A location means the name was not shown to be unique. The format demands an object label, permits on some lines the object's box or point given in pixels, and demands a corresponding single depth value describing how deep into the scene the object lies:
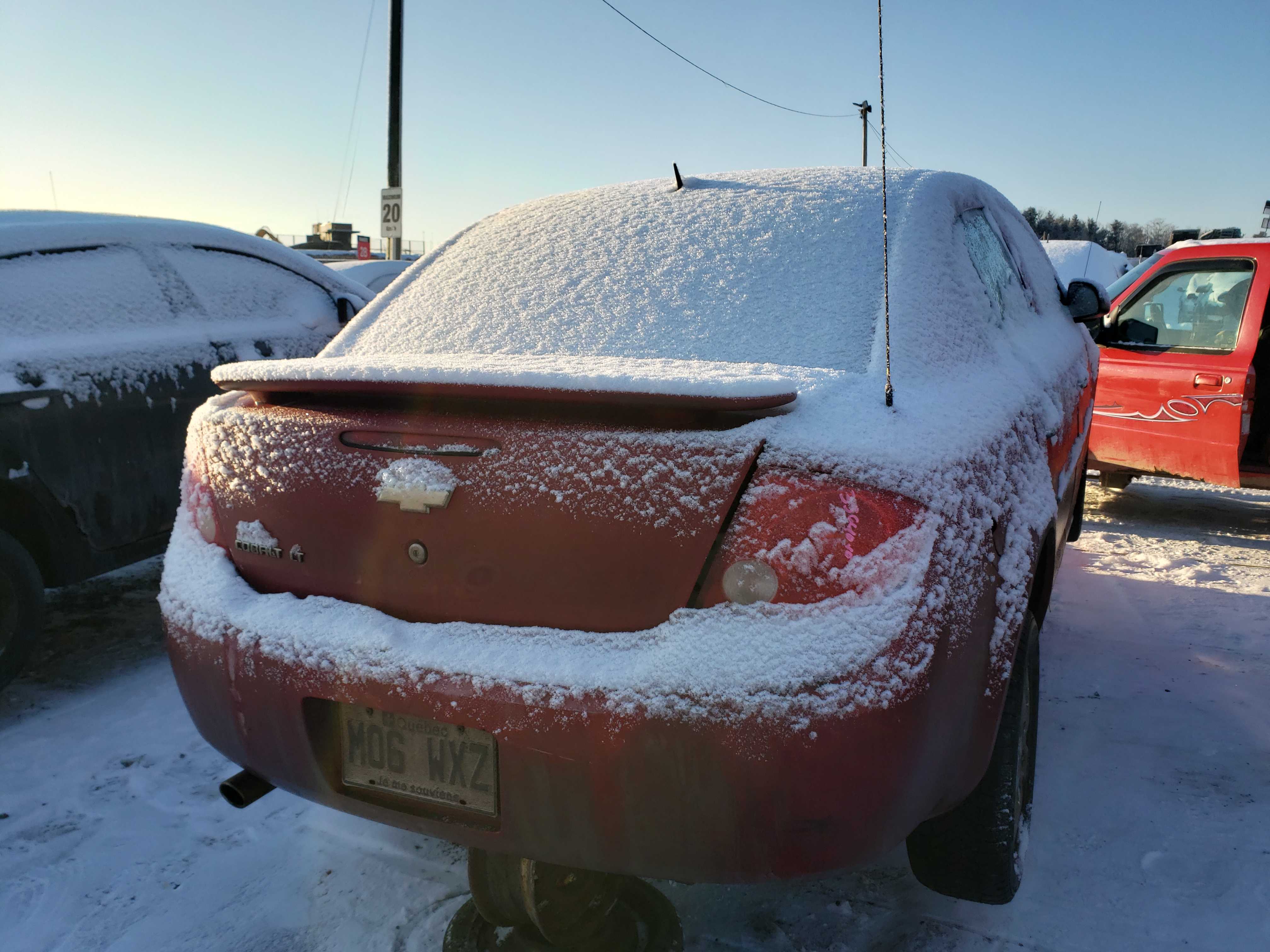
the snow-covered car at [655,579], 1.38
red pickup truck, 5.19
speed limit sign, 12.50
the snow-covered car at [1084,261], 16.23
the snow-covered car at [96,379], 2.98
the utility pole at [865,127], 24.23
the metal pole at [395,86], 13.28
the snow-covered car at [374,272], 9.19
